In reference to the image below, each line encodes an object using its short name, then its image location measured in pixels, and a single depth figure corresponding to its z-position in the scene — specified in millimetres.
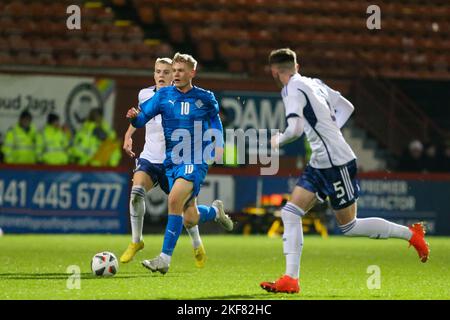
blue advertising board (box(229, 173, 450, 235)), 18641
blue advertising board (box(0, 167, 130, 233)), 17266
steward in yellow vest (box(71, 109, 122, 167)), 18562
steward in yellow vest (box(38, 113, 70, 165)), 18266
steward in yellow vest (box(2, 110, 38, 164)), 18094
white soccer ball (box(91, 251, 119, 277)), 9859
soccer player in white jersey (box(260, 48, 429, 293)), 8383
